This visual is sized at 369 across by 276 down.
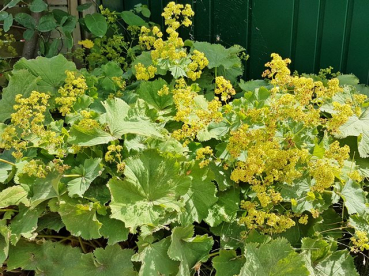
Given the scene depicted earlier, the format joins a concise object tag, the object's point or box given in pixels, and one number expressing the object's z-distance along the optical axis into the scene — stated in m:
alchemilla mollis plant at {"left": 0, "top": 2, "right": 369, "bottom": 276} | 1.84
